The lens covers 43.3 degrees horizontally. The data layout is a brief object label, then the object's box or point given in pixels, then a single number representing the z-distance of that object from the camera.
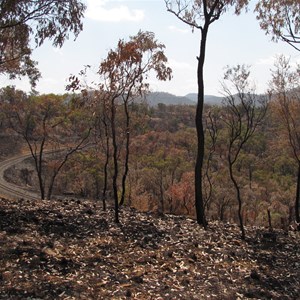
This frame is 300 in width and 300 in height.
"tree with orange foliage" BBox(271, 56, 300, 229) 17.00
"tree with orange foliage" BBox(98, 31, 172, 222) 12.09
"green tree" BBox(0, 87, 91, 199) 25.91
